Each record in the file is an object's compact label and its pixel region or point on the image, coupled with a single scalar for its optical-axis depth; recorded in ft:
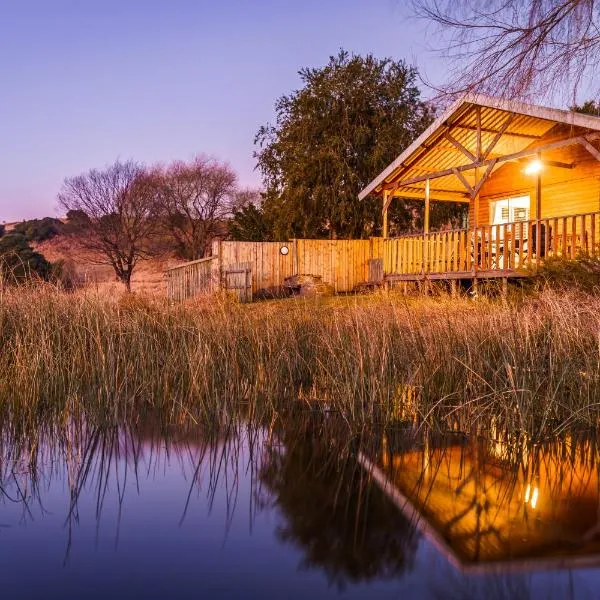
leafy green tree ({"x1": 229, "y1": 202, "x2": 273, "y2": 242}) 116.78
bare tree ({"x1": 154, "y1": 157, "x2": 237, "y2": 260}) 147.02
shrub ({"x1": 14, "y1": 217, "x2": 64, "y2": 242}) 156.56
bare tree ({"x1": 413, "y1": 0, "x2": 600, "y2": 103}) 23.12
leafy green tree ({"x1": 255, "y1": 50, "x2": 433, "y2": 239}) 92.94
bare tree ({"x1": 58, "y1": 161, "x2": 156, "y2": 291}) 133.69
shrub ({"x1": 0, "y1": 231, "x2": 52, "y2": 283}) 96.54
